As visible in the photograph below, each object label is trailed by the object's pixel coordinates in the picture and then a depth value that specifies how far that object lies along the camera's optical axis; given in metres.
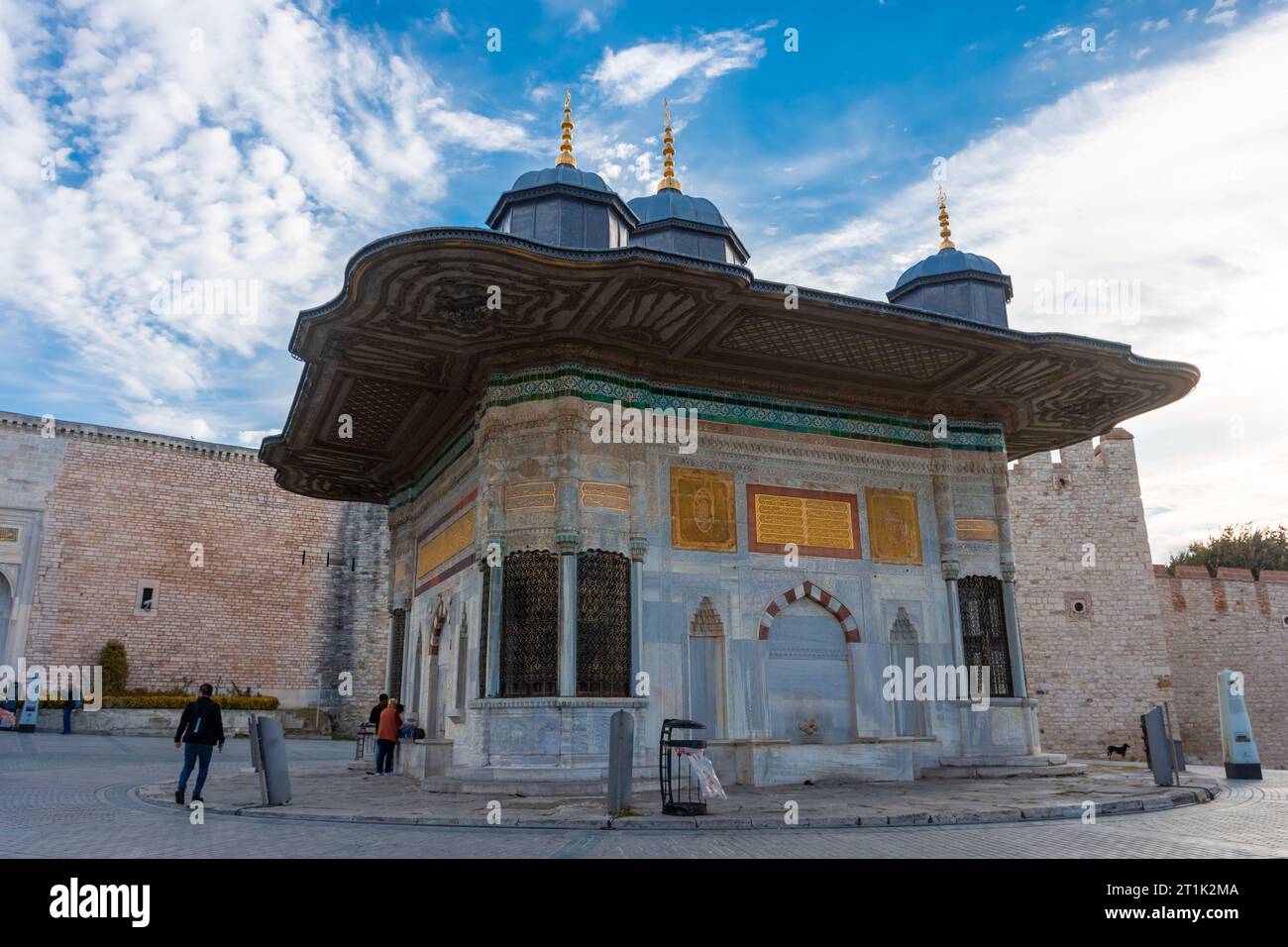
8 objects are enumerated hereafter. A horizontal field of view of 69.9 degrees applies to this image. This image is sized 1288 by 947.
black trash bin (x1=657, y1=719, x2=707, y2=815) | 7.43
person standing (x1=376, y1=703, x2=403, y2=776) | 12.15
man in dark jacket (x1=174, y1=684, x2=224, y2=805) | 8.20
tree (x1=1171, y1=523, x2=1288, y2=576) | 31.84
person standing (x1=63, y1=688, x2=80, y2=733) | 20.47
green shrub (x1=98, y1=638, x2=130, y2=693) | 23.97
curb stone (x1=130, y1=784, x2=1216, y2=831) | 6.91
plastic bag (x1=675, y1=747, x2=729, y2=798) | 7.47
